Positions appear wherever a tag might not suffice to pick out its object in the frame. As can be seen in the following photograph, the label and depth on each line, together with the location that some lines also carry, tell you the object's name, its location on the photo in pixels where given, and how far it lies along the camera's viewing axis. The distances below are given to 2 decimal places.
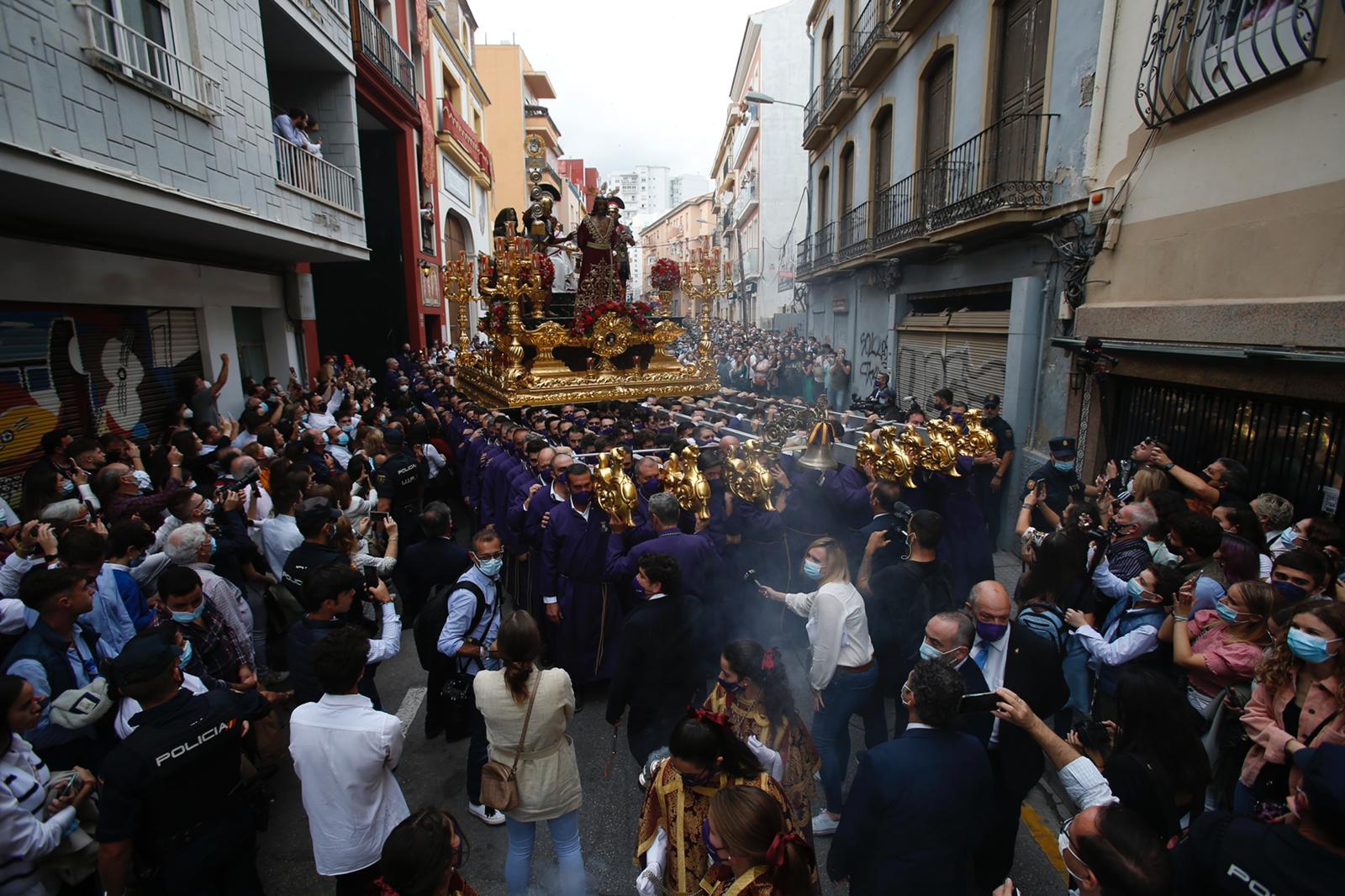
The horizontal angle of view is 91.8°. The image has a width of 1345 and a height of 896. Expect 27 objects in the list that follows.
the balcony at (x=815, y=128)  18.77
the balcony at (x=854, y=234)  15.41
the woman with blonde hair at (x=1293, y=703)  2.22
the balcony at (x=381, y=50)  13.61
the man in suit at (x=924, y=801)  2.21
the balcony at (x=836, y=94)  15.91
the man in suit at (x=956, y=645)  2.72
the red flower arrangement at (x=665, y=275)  11.08
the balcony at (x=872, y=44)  13.37
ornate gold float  9.04
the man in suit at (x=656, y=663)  3.25
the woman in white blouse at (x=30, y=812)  2.23
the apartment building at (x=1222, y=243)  4.84
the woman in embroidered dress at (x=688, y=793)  2.21
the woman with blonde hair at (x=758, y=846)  1.77
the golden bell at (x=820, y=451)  5.21
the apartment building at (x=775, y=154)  35.03
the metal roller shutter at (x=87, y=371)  6.32
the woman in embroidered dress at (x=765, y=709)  2.73
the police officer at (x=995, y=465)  6.96
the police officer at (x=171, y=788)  2.27
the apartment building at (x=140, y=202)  5.11
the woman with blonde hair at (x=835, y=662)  3.41
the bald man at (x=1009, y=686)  2.86
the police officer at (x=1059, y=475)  5.61
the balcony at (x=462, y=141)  21.41
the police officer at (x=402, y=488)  6.12
